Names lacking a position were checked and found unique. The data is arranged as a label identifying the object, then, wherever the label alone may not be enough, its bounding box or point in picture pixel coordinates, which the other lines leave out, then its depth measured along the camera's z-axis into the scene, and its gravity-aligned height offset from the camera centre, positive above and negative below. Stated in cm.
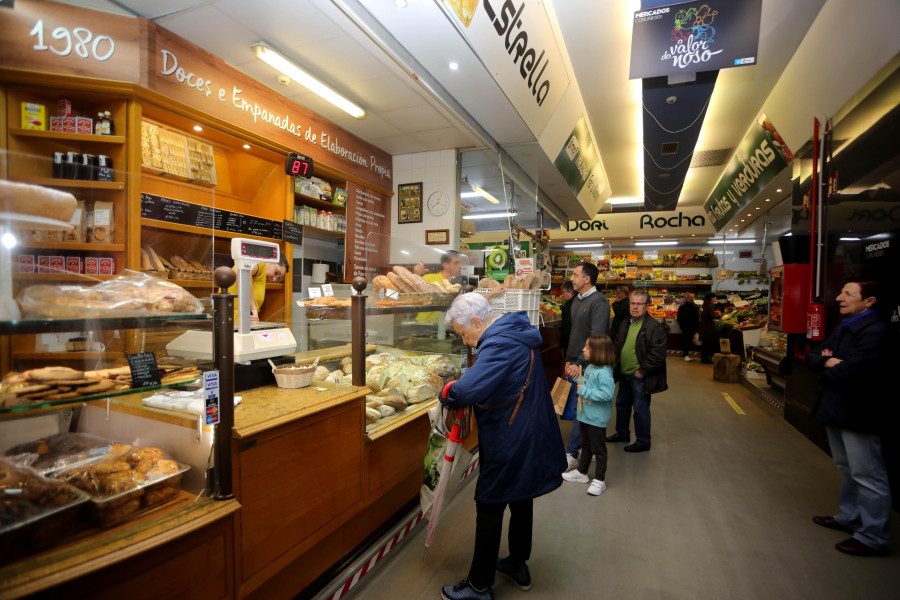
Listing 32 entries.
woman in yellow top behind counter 428 +13
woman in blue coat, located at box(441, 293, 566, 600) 216 -71
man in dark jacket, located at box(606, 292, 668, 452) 461 -74
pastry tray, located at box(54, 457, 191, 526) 136 -70
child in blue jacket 374 -91
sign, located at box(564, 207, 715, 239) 1307 +209
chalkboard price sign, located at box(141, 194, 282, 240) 354 +65
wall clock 600 +121
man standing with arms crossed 285 -73
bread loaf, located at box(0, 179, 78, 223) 113 +23
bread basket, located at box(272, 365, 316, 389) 235 -47
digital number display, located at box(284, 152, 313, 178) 456 +131
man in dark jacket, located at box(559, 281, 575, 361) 628 -36
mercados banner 375 +229
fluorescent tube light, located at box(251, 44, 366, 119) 367 +195
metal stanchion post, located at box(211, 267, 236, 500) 159 -33
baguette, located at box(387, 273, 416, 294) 353 +5
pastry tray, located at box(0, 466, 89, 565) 115 -68
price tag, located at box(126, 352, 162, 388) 137 -26
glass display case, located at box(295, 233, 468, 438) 289 -34
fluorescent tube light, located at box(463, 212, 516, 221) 700 +125
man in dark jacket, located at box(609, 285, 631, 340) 825 -27
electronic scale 178 -21
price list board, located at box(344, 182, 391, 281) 564 +98
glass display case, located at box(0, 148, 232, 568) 117 -29
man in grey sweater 455 -21
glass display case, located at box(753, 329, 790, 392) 680 -99
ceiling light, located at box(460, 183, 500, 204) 665 +155
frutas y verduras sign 629 +213
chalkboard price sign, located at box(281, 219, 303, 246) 401 +53
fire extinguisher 400 -25
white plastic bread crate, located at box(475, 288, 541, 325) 408 -9
